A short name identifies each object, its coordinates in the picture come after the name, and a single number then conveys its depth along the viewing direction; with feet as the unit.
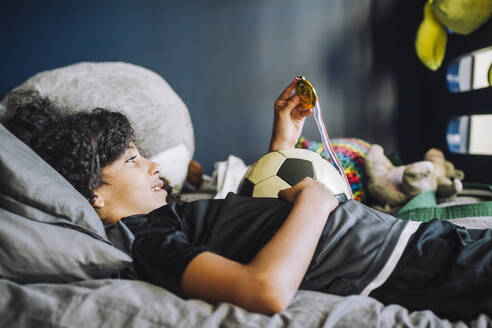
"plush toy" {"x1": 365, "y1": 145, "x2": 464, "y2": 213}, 4.45
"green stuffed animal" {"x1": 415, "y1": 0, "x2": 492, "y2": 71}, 4.83
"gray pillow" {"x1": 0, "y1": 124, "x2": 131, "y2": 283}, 2.08
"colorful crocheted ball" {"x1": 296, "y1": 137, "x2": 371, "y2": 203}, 4.92
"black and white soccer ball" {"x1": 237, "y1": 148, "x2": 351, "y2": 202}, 3.10
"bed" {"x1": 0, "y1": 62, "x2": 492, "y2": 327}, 1.73
